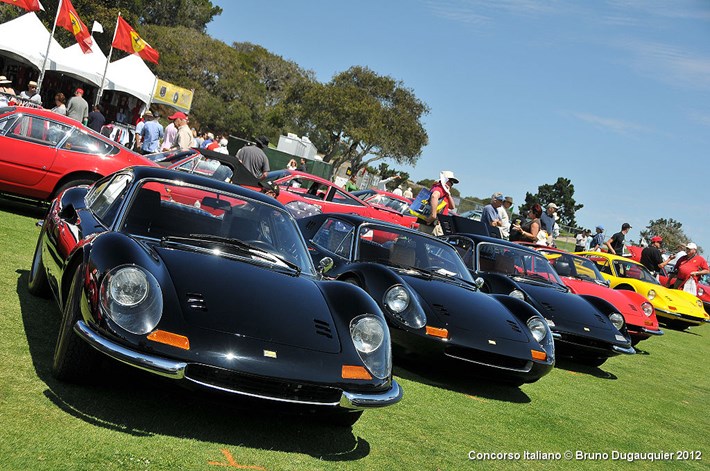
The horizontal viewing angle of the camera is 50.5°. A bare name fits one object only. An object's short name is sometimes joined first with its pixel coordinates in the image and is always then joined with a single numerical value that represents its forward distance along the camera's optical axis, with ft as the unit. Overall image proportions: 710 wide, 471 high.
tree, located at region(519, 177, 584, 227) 299.38
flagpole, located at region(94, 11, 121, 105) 87.47
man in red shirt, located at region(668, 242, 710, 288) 58.44
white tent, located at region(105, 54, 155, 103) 99.66
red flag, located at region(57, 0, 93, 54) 75.97
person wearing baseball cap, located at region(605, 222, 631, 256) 68.69
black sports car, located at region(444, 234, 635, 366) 26.94
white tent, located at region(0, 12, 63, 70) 82.02
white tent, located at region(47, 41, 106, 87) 88.89
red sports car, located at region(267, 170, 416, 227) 47.82
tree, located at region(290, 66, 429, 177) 177.37
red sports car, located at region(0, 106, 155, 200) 32.14
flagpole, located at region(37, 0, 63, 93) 75.36
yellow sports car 52.01
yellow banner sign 111.14
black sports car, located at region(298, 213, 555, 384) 19.43
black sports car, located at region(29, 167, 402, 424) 11.76
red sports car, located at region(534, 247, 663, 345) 35.60
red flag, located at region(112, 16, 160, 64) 85.10
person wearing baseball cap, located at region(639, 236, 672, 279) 63.93
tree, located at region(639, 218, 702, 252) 190.90
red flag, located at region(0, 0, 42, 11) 71.00
